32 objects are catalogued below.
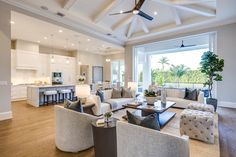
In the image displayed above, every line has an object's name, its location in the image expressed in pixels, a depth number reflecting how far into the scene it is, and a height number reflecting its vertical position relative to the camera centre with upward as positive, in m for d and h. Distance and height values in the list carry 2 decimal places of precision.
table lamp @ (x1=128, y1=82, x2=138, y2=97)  4.69 -0.36
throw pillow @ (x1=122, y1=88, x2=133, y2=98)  4.46 -0.61
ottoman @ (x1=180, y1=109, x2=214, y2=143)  2.24 -1.03
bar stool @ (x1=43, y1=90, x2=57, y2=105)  5.20 -0.86
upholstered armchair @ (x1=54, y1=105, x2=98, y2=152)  1.91 -0.93
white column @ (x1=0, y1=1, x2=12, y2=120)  3.33 +0.54
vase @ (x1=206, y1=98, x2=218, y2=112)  3.84 -0.87
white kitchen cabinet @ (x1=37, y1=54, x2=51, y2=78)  7.01 +0.84
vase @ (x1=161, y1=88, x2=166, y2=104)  3.45 -0.64
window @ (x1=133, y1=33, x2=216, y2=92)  6.35 +1.03
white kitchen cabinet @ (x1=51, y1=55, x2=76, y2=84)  7.50 +0.84
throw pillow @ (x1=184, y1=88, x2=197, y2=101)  4.24 -0.65
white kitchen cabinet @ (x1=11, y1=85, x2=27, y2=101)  5.94 -0.77
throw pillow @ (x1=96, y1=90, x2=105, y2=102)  3.78 -0.58
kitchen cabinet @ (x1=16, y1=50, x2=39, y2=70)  6.13 +1.13
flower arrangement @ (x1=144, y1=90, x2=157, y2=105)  3.39 -0.60
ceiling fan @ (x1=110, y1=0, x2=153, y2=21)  3.11 +2.03
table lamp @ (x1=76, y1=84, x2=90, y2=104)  3.11 -0.36
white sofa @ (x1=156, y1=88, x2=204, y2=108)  3.93 -0.78
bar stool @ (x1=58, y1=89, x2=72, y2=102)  5.82 -0.86
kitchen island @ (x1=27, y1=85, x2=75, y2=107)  4.95 -0.69
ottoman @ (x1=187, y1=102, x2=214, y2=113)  2.90 -0.82
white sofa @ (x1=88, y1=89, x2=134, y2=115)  3.40 -0.86
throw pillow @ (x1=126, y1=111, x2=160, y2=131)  1.33 -0.55
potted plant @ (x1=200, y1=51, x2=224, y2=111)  3.89 +0.42
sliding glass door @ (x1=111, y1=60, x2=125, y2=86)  9.59 +0.66
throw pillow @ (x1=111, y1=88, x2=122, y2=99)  4.35 -0.63
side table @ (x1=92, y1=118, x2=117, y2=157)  1.67 -0.97
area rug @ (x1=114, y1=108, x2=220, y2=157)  1.91 -1.35
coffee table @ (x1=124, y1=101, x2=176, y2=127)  2.92 -0.85
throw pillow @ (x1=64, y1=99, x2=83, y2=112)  2.13 -0.55
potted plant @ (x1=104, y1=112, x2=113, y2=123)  1.86 -0.66
